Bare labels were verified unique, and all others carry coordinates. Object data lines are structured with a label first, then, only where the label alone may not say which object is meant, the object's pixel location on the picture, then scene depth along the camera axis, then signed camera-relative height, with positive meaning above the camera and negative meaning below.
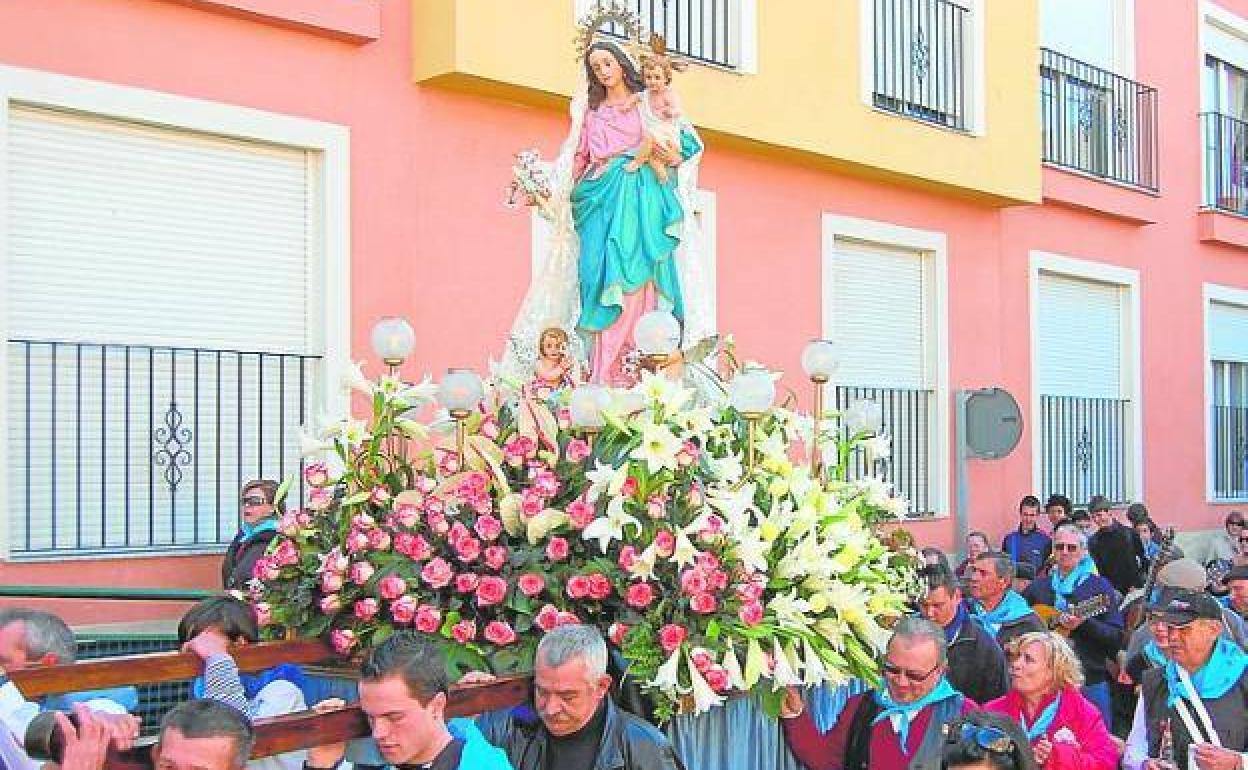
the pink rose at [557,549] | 5.13 -0.38
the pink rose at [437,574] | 5.14 -0.46
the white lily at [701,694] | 4.77 -0.75
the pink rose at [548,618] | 4.96 -0.57
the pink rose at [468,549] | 5.16 -0.39
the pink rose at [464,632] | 5.08 -0.62
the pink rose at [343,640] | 5.28 -0.67
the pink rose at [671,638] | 4.89 -0.61
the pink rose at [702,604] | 4.96 -0.53
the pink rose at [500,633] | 5.01 -0.61
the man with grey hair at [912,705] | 5.01 -0.84
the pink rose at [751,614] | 5.02 -0.56
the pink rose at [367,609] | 5.20 -0.56
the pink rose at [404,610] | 5.12 -0.56
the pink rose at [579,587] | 5.01 -0.48
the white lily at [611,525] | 5.00 -0.31
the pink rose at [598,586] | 5.02 -0.48
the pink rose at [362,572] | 5.27 -0.46
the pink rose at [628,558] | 5.00 -0.40
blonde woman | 5.33 -0.91
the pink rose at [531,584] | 5.06 -0.48
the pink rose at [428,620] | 5.09 -0.59
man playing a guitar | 8.68 -0.95
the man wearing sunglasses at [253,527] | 7.79 -0.50
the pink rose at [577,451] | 5.31 -0.10
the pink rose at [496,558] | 5.16 -0.41
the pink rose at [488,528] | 5.21 -0.33
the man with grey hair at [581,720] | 4.19 -0.73
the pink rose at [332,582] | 5.32 -0.50
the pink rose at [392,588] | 5.16 -0.50
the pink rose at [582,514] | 5.09 -0.28
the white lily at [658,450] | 5.09 -0.09
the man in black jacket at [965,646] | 6.38 -0.84
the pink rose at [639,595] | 4.99 -0.50
